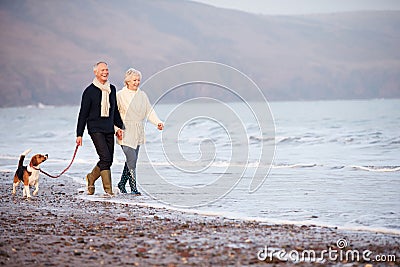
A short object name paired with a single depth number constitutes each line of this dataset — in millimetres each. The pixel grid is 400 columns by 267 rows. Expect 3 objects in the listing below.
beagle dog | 17878
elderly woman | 17976
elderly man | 17249
